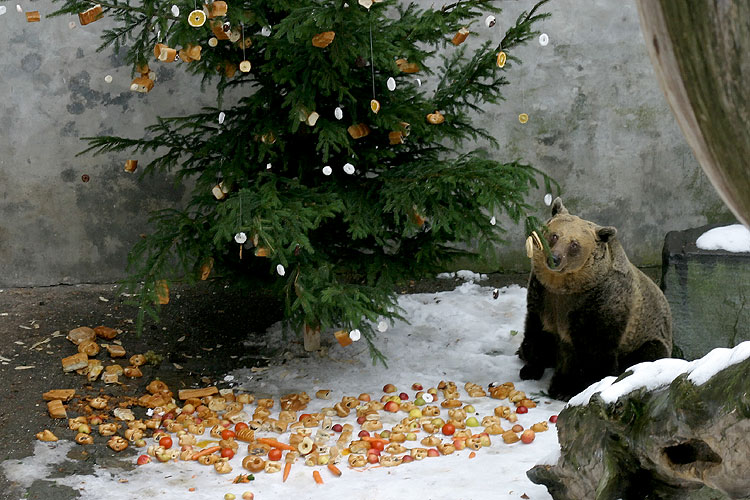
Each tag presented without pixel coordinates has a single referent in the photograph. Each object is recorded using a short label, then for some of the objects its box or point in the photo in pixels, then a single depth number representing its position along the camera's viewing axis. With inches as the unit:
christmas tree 332.5
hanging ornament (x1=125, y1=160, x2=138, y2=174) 393.7
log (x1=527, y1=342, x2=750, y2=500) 184.2
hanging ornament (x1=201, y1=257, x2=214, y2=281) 352.2
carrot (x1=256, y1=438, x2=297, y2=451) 320.5
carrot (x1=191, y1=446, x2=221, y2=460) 312.8
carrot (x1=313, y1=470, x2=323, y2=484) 292.4
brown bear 344.5
